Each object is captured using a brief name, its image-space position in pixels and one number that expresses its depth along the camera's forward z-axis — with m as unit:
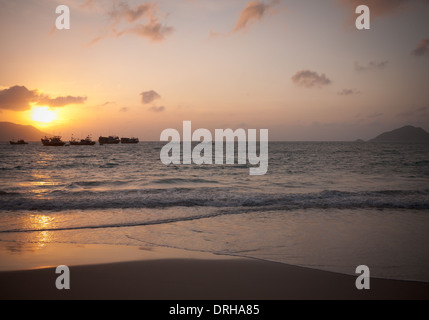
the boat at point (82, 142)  134.55
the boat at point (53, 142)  116.18
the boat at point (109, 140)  153.45
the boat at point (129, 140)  175.12
